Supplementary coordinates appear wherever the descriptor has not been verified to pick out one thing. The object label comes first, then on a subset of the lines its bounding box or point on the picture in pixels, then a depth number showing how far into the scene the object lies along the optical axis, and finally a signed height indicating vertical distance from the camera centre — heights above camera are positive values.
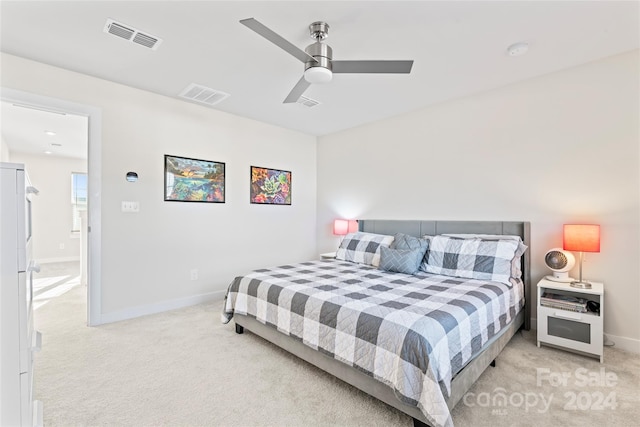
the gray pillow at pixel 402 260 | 3.02 -0.50
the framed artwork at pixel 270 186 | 4.51 +0.41
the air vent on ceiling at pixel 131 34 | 2.23 +1.42
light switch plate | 3.32 +0.06
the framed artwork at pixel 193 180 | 3.67 +0.42
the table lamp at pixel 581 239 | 2.47 -0.23
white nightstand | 2.37 -0.94
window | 7.40 +0.40
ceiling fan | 2.11 +1.08
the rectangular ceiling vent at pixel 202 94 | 3.31 +1.39
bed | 1.57 -0.70
